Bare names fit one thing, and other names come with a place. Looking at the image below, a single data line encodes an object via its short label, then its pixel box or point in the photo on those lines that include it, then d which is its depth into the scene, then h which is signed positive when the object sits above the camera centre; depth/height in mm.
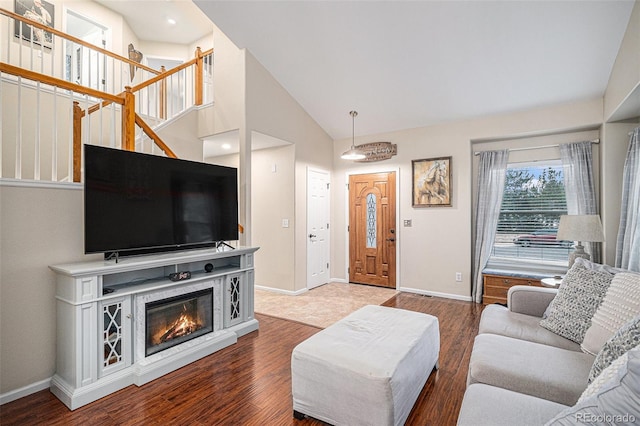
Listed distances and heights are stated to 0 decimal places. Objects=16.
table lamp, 3105 -156
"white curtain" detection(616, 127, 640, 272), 3072 -1
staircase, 2805 +1417
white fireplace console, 2199 -847
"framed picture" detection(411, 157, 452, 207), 4801 +493
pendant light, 4227 +1217
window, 4352 -10
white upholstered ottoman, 1704 -935
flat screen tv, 2412 +91
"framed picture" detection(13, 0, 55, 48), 4434 +2958
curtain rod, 4028 +935
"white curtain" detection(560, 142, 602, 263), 3963 +424
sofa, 822 -786
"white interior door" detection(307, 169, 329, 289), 5309 -256
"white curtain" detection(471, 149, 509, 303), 4535 +93
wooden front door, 5355 -277
